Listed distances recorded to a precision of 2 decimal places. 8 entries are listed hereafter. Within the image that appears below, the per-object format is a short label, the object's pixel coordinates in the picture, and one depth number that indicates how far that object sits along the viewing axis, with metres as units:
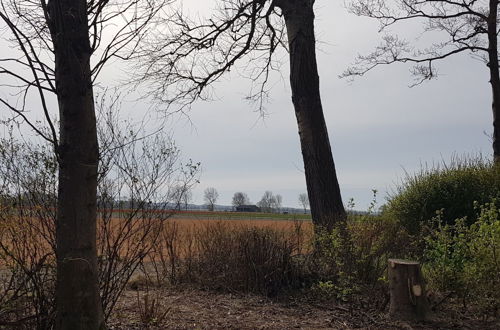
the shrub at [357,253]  6.13
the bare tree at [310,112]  9.19
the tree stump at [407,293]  5.32
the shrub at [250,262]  6.82
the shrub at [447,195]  10.56
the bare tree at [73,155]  3.35
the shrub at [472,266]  5.32
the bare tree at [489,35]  14.97
